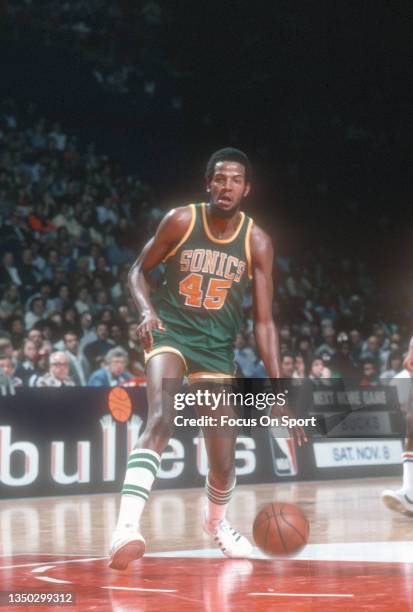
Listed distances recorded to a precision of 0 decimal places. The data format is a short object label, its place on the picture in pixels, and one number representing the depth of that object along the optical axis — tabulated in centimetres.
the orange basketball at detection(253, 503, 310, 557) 585
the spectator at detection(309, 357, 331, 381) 1464
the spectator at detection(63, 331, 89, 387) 1308
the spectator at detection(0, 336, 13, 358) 1191
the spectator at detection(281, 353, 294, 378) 1391
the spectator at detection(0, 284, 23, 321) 1420
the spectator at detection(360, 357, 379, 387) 1497
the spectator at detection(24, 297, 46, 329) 1433
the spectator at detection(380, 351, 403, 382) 1558
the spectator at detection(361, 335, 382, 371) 1662
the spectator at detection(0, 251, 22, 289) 1524
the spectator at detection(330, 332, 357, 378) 1567
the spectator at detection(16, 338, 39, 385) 1255
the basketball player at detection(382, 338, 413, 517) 773
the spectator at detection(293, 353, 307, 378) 1435
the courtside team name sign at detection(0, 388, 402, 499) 1162
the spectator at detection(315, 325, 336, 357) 1648
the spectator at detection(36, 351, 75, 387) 1227
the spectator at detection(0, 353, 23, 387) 1191
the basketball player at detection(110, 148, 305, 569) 591
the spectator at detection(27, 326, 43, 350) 1273
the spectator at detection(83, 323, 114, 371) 1395
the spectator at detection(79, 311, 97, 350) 1443
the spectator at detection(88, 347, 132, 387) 1283
